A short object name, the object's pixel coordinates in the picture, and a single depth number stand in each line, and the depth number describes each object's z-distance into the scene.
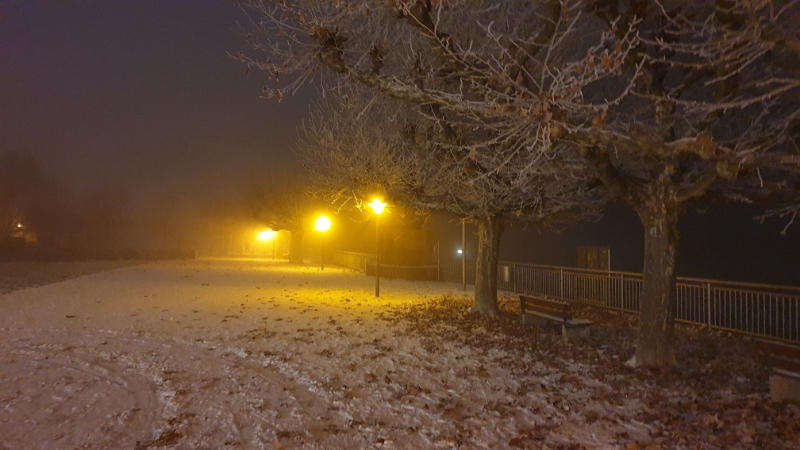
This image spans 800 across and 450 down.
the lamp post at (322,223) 30.45
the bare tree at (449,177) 10.91
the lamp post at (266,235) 61.74
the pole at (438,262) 25.12
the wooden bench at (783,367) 6.12
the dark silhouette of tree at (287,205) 37.66
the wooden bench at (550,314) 10.50
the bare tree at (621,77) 5.99
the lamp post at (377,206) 15.48
